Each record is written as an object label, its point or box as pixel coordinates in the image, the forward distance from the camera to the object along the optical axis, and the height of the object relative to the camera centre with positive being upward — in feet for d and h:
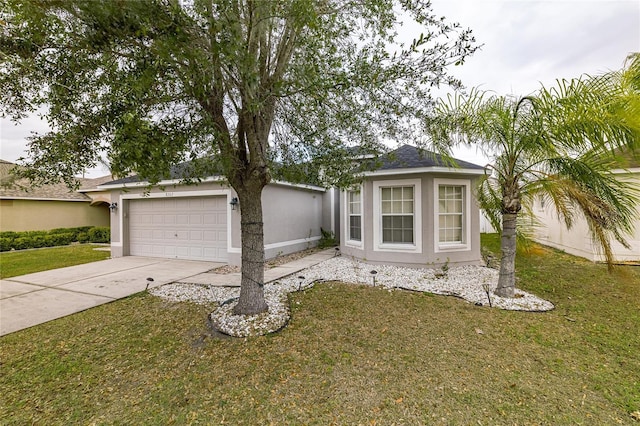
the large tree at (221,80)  9.06 +5.32
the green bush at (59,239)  48.32 -3.70
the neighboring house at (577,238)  29.12 -3.25
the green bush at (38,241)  46.75 -3.82
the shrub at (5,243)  44.24 -3.92
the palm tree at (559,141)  14.68 +4.03
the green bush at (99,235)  53.06 -3.30
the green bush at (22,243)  45.27 -3.97
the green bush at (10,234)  45.46 -2.61
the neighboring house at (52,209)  50.11 +1.75
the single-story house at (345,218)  26.25 -0.33
